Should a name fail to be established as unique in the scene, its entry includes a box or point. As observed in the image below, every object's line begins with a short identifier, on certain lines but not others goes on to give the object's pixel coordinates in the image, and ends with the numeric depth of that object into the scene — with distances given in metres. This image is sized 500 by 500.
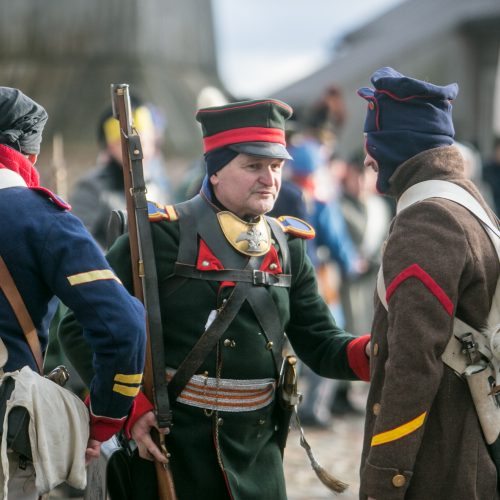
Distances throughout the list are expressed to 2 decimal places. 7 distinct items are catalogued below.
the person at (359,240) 17.64
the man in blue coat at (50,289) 6.70
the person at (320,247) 15.69
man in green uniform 7.70
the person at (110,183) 12.79
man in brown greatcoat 6.79
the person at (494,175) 22.04
